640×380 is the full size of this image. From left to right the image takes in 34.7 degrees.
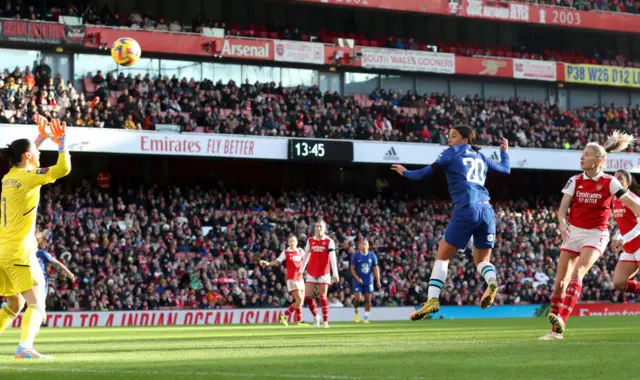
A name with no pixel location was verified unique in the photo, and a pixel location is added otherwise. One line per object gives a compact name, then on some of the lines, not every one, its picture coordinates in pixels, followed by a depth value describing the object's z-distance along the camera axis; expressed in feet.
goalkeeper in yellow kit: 36.58
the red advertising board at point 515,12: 159.33
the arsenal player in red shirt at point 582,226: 46.03
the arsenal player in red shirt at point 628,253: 50.83
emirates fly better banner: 119.17
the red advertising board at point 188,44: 135.33
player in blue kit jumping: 44.70
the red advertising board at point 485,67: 163.94
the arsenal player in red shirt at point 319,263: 82.89
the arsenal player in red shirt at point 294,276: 85.46
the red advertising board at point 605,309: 128.16
